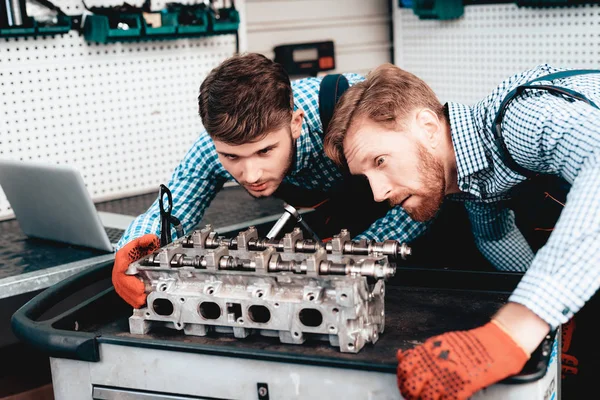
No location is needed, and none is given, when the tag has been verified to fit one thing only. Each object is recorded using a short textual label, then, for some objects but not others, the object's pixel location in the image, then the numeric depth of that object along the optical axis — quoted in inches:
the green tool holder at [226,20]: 104.0
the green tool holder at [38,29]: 88.0
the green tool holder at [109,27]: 95.0
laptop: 73.1
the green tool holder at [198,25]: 101.7
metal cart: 46.1
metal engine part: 47.9
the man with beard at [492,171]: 42.2
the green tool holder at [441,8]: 117.3
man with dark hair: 64.4
